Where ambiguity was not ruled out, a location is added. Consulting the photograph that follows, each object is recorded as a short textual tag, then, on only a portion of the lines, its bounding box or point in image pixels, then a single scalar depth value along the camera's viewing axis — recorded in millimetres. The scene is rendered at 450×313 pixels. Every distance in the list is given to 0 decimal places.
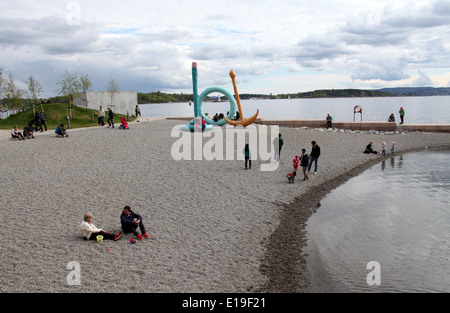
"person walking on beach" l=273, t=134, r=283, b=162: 18236
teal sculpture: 28000
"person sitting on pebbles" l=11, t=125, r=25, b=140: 24453
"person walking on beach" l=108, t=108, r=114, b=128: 30016
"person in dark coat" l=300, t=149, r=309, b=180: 15406
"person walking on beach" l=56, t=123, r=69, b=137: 24750
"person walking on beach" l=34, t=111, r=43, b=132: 28722
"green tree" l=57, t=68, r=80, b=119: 42312
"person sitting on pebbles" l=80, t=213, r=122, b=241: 9102
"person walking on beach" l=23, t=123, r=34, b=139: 24761
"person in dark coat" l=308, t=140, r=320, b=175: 16406
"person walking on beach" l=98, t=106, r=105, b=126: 31297
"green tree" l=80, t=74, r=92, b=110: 43719
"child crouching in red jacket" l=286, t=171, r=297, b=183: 15438
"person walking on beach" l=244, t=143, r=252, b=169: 17227
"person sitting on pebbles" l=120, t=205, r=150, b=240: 9422
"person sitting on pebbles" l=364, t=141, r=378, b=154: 23083
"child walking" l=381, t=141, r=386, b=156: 22972
